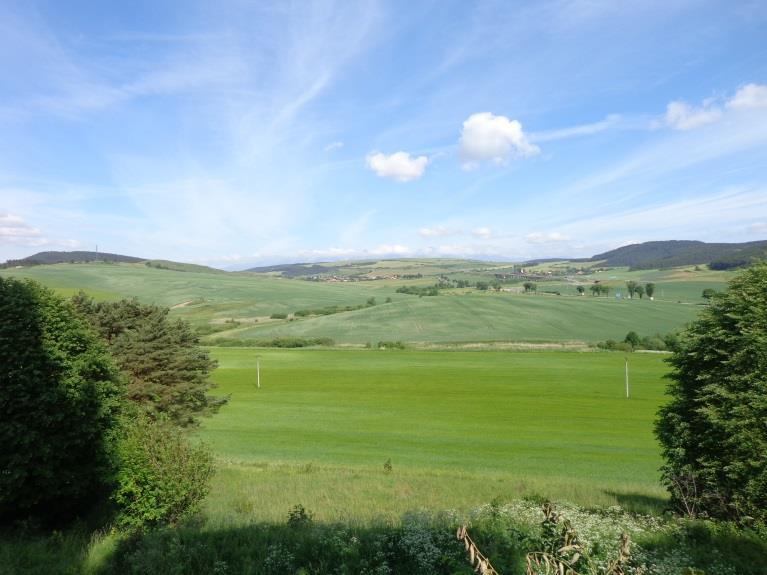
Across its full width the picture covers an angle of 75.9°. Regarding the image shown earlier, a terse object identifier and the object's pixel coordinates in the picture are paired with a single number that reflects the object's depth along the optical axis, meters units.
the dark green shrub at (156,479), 11.84
